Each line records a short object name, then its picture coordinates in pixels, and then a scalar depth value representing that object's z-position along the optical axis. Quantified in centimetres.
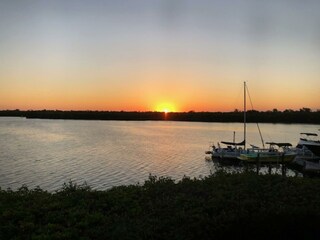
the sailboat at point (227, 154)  3410
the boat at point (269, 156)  3088
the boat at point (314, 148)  2632
